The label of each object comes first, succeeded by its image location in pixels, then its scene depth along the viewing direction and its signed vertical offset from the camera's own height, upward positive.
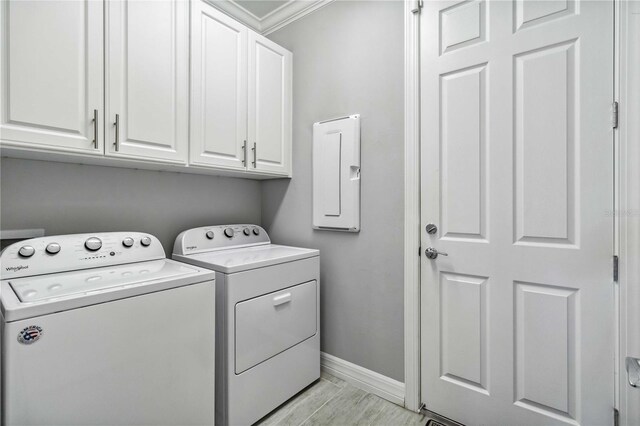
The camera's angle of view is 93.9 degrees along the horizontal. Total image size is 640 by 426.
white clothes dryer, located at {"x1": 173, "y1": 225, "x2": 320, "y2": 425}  1.48 -0.58
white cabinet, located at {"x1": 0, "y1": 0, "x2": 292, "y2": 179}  1.17 +0.62
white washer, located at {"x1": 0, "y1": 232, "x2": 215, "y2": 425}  0.94 -0.44
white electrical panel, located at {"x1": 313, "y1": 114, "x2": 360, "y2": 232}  1.92 +0.26
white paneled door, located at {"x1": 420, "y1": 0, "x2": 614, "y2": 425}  1.25 +0.01
